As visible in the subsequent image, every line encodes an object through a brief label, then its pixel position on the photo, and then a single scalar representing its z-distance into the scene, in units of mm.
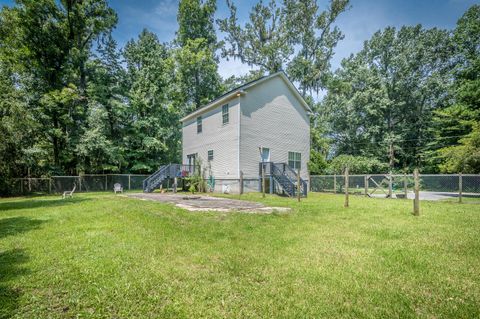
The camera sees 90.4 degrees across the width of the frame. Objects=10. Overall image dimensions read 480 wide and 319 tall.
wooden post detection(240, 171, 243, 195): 14398
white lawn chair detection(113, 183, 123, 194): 18703
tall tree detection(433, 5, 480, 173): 16172
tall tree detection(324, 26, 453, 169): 31188
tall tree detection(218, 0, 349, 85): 28734
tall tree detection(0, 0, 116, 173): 19922
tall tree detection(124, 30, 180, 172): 25672
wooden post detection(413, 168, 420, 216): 7543
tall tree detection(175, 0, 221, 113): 28678
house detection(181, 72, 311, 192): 16172
